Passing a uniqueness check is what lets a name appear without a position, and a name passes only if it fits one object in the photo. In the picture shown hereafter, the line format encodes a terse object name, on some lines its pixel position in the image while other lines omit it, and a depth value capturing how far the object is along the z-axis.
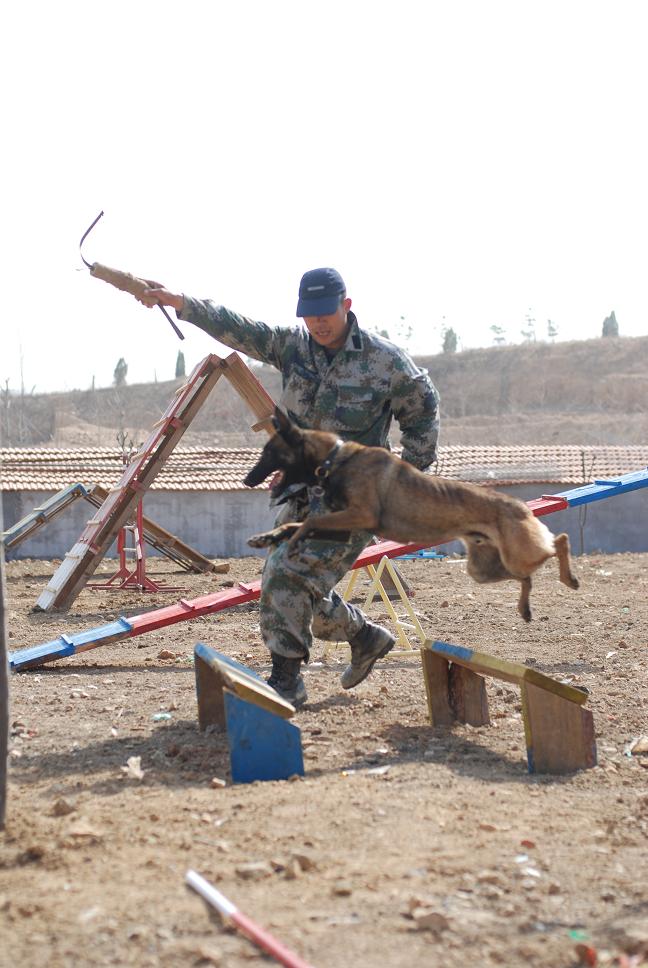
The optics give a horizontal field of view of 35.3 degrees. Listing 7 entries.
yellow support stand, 9.25
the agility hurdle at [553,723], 5.23
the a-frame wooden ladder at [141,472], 12.98
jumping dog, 5.54
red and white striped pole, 2.91
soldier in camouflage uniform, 5.77
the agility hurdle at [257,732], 4.81
